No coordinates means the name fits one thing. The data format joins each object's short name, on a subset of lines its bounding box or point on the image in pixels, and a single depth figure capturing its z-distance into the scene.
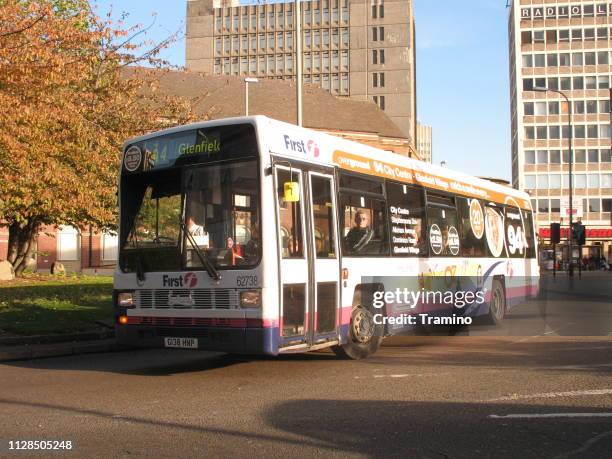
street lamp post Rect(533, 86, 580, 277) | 43.75
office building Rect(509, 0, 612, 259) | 87.69
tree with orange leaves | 15.78
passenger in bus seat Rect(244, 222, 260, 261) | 8.48
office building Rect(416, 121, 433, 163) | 194.93
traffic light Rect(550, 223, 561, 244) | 23.56
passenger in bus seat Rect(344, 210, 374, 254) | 9.98
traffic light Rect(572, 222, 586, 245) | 42.16
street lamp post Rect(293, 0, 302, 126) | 20.87
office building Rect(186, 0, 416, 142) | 103.69
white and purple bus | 8.52
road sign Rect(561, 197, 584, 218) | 47.91
